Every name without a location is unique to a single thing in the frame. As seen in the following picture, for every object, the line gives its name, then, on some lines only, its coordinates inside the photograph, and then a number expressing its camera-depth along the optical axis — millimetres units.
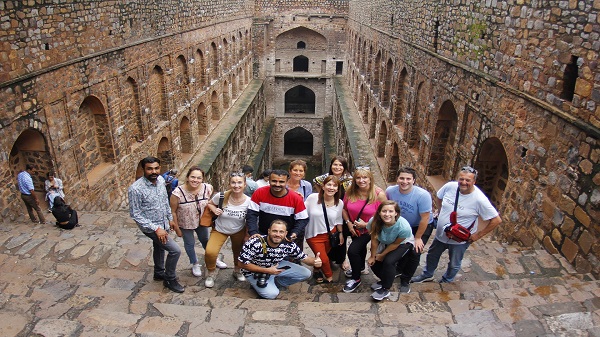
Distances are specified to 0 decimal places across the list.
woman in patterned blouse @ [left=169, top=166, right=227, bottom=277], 4844
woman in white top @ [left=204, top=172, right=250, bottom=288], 4792
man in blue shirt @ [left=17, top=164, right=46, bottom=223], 6863
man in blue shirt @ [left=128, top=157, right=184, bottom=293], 4484
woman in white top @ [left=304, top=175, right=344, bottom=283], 4809
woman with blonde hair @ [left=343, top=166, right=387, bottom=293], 4660
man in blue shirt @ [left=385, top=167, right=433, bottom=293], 4707
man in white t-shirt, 4559
